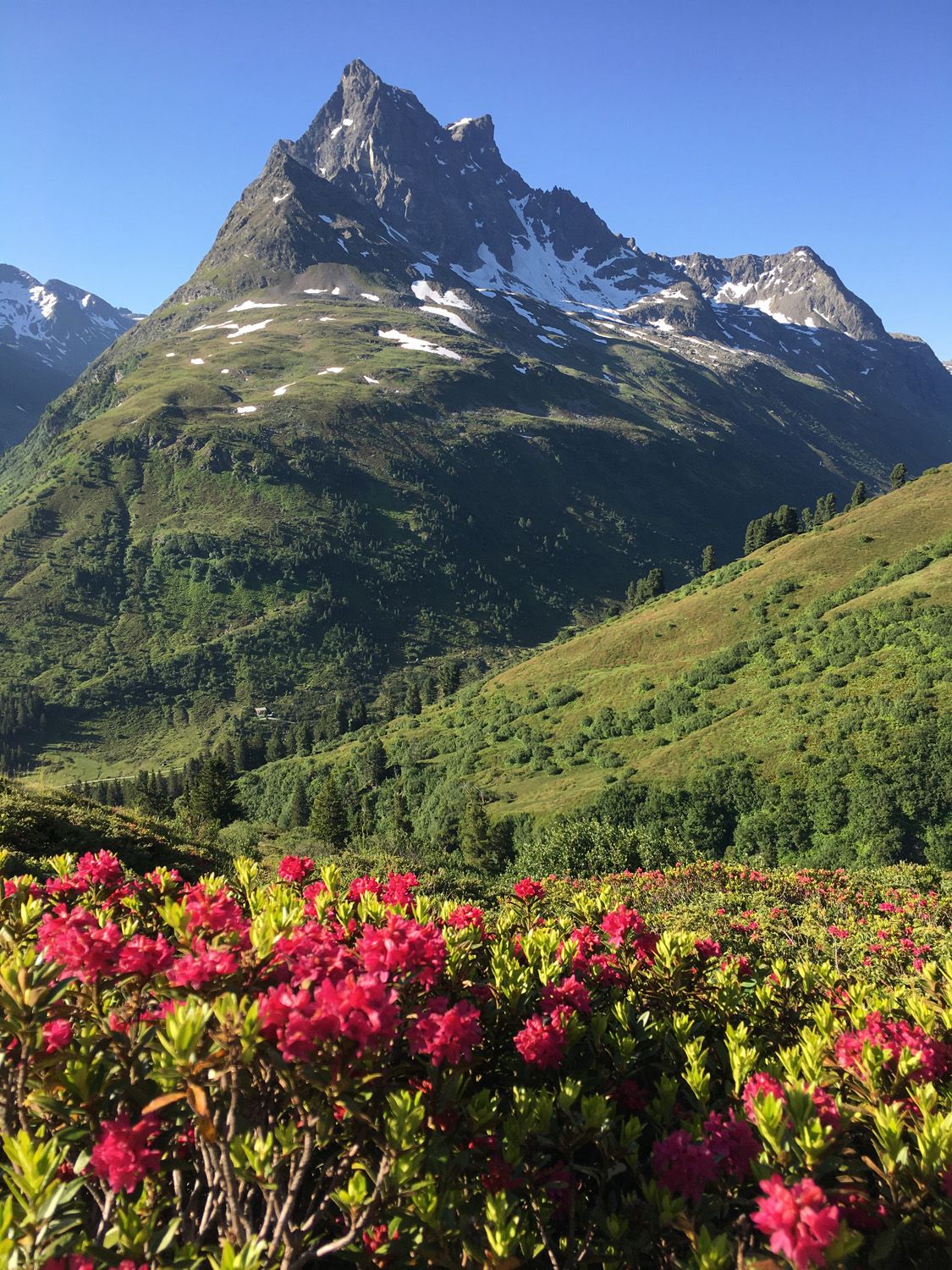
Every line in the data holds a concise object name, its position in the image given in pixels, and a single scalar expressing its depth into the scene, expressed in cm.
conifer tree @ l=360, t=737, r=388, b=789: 7931
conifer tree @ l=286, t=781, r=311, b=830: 7538
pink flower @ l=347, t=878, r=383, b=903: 623
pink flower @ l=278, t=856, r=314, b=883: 743
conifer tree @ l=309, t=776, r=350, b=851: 5475
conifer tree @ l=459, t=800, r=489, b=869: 4875
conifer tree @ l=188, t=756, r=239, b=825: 6184
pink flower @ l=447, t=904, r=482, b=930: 603
